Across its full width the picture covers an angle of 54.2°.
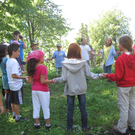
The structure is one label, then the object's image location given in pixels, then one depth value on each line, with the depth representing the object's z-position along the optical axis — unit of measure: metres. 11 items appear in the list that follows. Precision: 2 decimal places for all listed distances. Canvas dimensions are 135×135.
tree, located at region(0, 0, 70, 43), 10.10
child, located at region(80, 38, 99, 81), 6.72
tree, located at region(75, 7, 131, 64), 33.94
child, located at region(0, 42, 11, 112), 3.65
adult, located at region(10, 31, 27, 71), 5.03
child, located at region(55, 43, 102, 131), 2.79
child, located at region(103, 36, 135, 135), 2.77
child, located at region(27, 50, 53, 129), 2.89
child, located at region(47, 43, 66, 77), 6.69
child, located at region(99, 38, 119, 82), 6.41
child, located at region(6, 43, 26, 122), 3.23
